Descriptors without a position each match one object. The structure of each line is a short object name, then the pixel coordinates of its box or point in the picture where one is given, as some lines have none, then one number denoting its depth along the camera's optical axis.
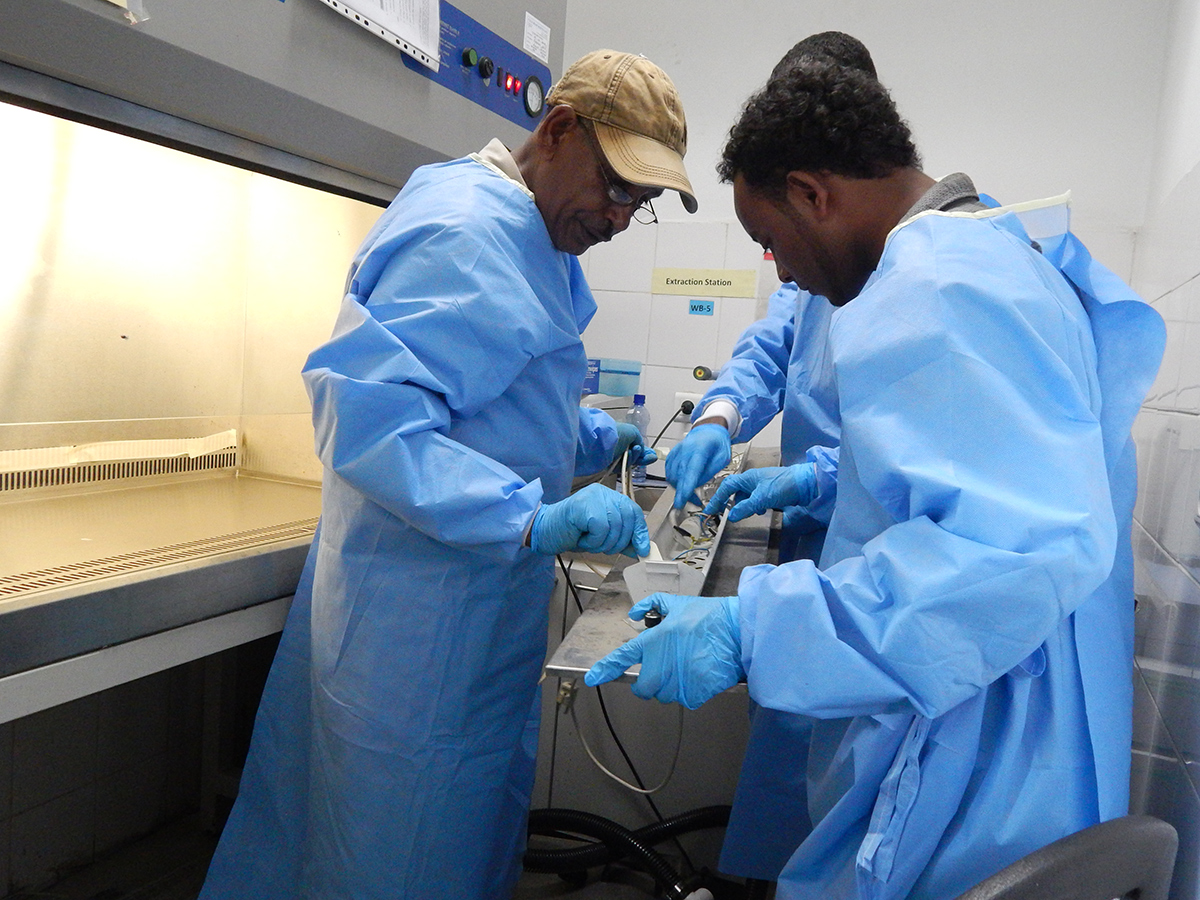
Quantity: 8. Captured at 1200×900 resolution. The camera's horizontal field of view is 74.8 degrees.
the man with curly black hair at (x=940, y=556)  0.66
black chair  0.60
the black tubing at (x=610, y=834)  1.83
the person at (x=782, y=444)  1.35
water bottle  2.76
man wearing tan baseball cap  1.04
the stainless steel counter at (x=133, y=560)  0.95
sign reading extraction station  2.72
